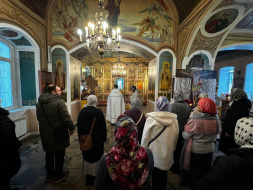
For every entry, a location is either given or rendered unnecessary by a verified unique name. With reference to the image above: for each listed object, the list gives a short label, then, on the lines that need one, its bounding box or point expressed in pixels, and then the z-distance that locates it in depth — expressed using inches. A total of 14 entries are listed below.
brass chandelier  147.4
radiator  160.1
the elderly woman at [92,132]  85.2
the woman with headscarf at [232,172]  32.3
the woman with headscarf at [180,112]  106.0
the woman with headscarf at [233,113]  102.8
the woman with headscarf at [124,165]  38.5
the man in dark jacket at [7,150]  68.2
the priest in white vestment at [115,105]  240.8
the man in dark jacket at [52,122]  88.6
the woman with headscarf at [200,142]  70.1
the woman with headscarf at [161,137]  71.6
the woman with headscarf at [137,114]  92.0
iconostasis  513.0
